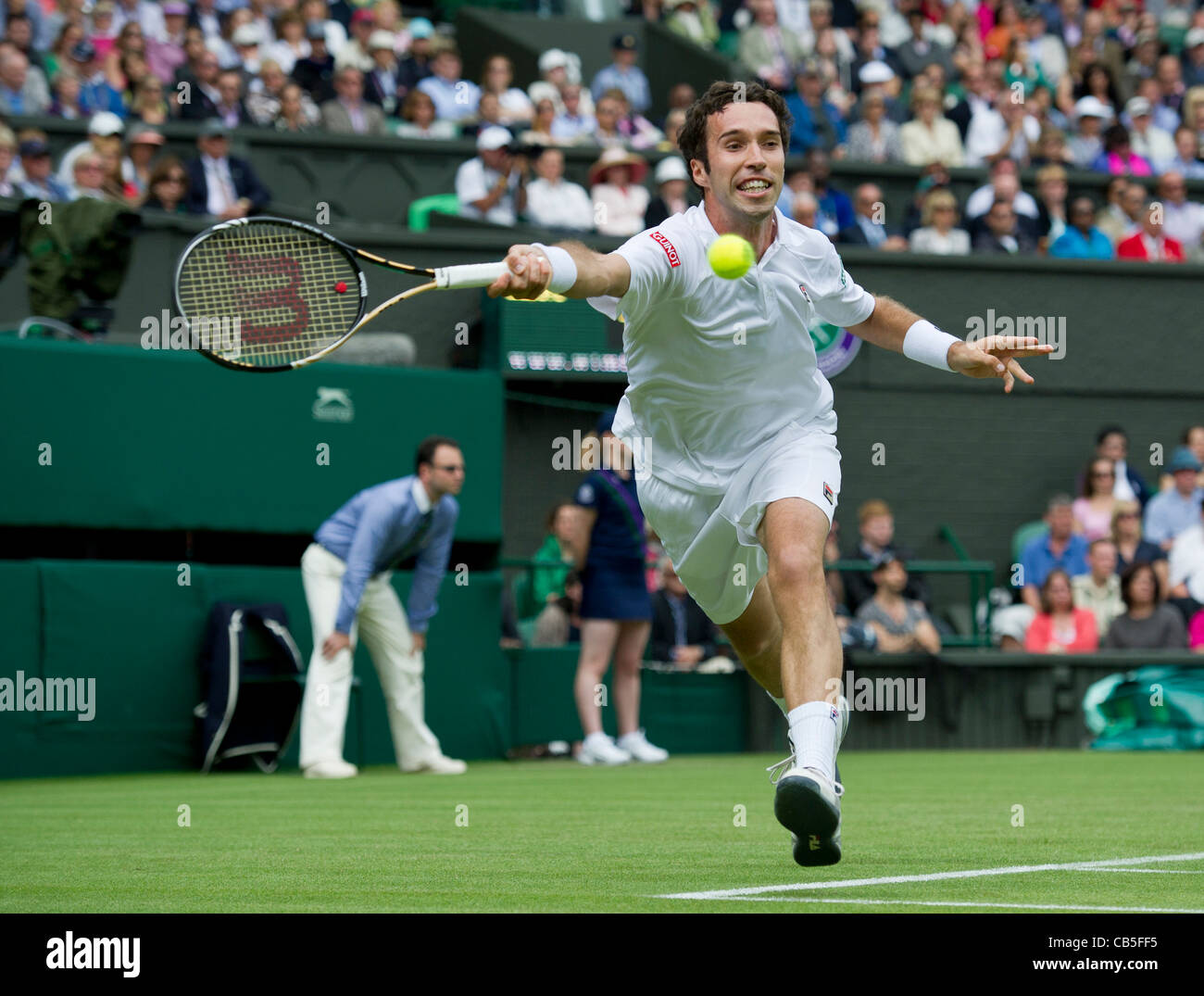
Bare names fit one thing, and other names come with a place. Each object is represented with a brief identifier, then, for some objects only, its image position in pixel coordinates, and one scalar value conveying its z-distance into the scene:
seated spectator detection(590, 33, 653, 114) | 18.48
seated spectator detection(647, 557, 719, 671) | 14.08
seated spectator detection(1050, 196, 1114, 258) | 17.27
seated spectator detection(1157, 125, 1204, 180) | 18.84
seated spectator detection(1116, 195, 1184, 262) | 17.66
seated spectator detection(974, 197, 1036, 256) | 16.95
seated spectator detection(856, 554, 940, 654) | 14.23
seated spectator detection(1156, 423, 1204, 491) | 16.11
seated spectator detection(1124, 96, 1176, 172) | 19.20
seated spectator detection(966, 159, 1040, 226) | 17.05
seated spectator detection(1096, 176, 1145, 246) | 17.69
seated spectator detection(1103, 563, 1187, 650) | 14.38
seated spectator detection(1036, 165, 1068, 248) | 17.33
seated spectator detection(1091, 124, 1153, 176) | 18.75
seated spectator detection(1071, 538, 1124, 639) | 14.90
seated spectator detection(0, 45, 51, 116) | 15.04
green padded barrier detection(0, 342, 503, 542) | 11.37
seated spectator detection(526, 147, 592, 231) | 15.59
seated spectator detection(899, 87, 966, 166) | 18.17
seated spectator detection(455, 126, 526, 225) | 15.34
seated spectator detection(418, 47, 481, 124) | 17.47
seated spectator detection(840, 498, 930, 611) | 14.55
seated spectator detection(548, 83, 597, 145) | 17.06
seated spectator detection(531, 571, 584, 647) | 13.95
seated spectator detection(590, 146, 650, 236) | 15.74
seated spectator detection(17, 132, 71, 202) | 13.04
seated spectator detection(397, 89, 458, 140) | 16.67
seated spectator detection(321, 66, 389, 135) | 16.42
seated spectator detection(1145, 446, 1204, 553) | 15.59
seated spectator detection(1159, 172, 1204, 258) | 17.86
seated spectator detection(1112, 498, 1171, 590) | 14.95
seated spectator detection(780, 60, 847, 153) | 18.36
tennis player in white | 5.39
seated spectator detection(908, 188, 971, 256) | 16.73
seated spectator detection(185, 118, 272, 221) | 14.15
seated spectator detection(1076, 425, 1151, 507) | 16.08
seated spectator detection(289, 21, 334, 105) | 16.83
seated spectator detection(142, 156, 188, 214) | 13.28
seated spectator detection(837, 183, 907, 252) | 16.50
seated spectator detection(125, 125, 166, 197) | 14.12
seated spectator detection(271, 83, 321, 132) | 15.95
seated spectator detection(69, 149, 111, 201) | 12.82
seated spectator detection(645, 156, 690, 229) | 15.68
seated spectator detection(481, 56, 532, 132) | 17.11
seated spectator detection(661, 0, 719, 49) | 20.14
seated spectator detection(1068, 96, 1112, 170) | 19.14
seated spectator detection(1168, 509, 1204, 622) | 15.05
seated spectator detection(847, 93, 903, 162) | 18.02
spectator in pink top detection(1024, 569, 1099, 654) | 14.60
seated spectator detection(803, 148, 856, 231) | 16.50
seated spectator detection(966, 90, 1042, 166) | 18.58
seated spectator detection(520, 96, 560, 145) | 16.67
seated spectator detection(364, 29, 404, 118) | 17.16
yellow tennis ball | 5.34
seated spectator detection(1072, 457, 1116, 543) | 15.66
